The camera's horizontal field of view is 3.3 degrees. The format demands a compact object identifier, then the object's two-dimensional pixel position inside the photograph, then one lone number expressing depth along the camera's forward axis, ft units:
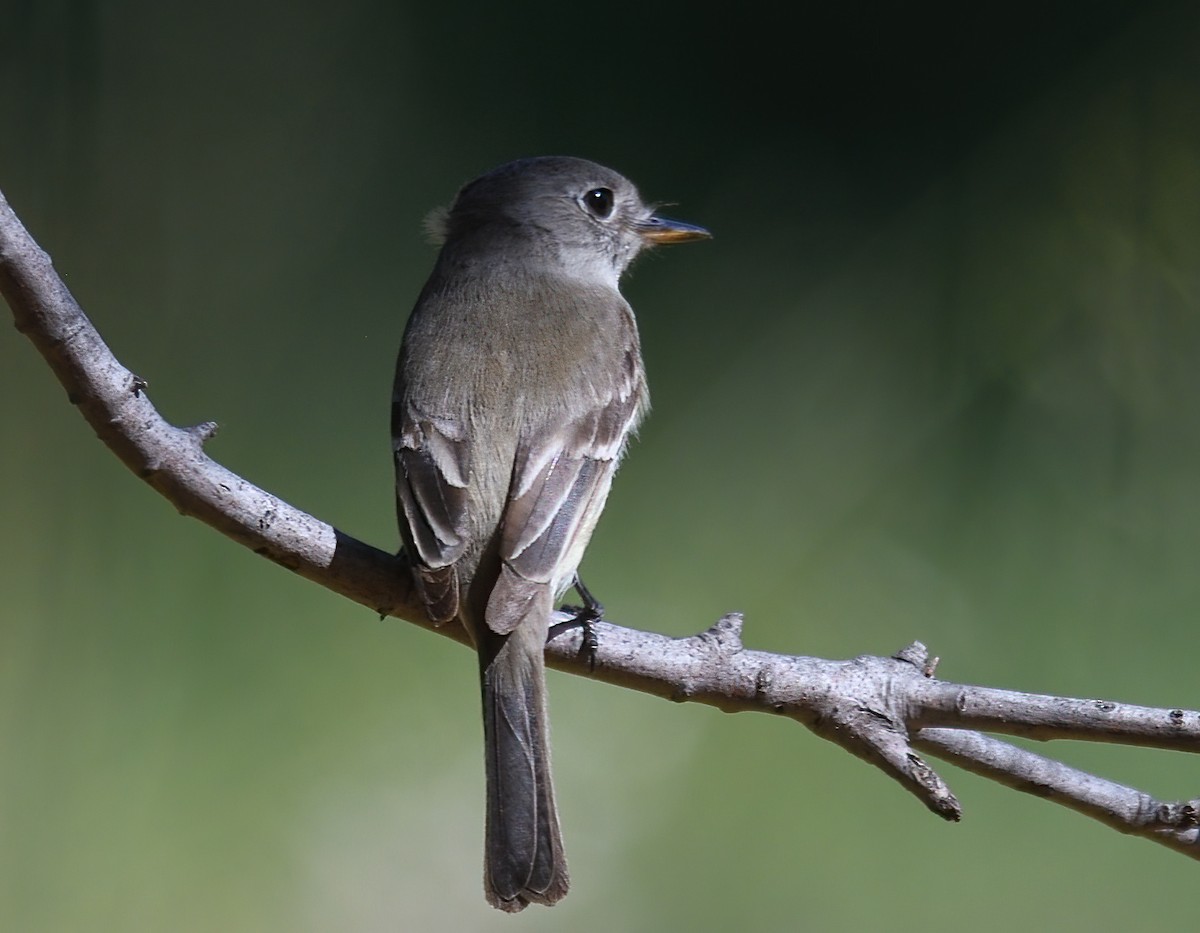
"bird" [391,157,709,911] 11.08
